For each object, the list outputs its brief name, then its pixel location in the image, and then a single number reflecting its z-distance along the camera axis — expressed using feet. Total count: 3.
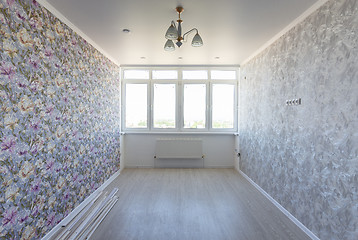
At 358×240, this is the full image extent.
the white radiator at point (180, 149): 16.55
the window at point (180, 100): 16.99
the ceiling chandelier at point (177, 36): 7.52
